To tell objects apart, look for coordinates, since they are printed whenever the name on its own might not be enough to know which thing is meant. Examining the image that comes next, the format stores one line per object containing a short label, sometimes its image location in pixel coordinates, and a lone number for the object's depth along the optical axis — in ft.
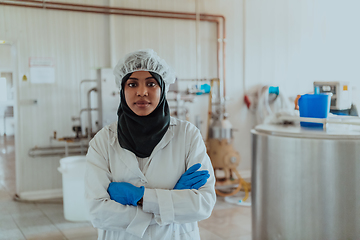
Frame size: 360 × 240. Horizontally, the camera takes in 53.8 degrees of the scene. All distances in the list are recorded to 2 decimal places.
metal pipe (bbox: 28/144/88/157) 13.30
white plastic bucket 11.19
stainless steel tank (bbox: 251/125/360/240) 6.18
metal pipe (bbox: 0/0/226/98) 12.85
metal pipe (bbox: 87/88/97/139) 13.34
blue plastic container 6.95
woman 4.04
